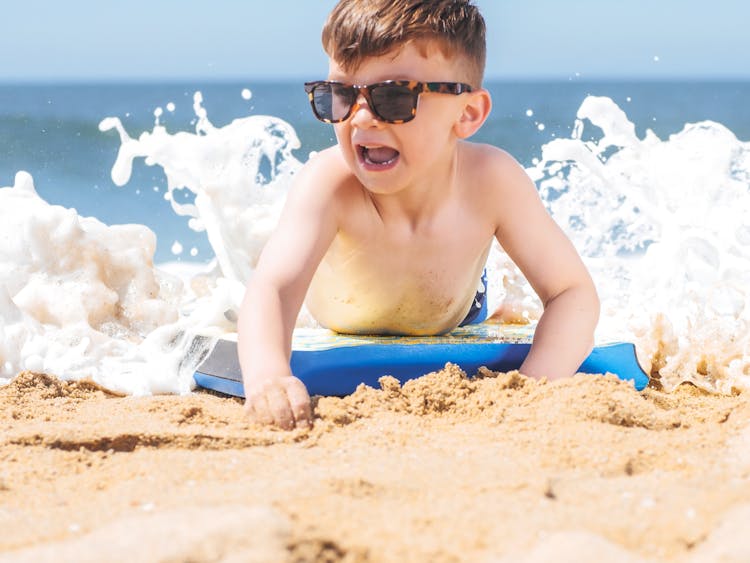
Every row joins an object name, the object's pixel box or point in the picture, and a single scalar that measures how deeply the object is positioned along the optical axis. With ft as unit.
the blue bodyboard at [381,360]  9.43
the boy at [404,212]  8.85
